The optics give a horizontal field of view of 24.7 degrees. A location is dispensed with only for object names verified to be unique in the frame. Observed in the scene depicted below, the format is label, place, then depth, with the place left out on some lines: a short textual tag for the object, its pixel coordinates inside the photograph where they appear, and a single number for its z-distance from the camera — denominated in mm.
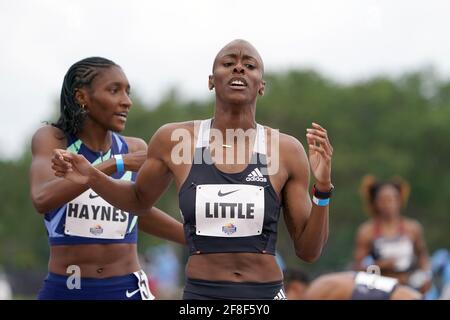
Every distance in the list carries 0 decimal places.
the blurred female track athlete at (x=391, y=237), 12984
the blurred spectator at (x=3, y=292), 13824
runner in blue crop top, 7180
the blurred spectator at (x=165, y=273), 27167
